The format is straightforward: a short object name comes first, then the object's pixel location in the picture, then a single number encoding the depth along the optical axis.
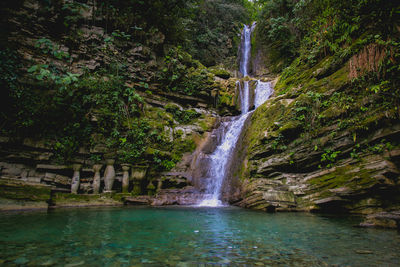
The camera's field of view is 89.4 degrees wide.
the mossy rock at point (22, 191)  5.80
